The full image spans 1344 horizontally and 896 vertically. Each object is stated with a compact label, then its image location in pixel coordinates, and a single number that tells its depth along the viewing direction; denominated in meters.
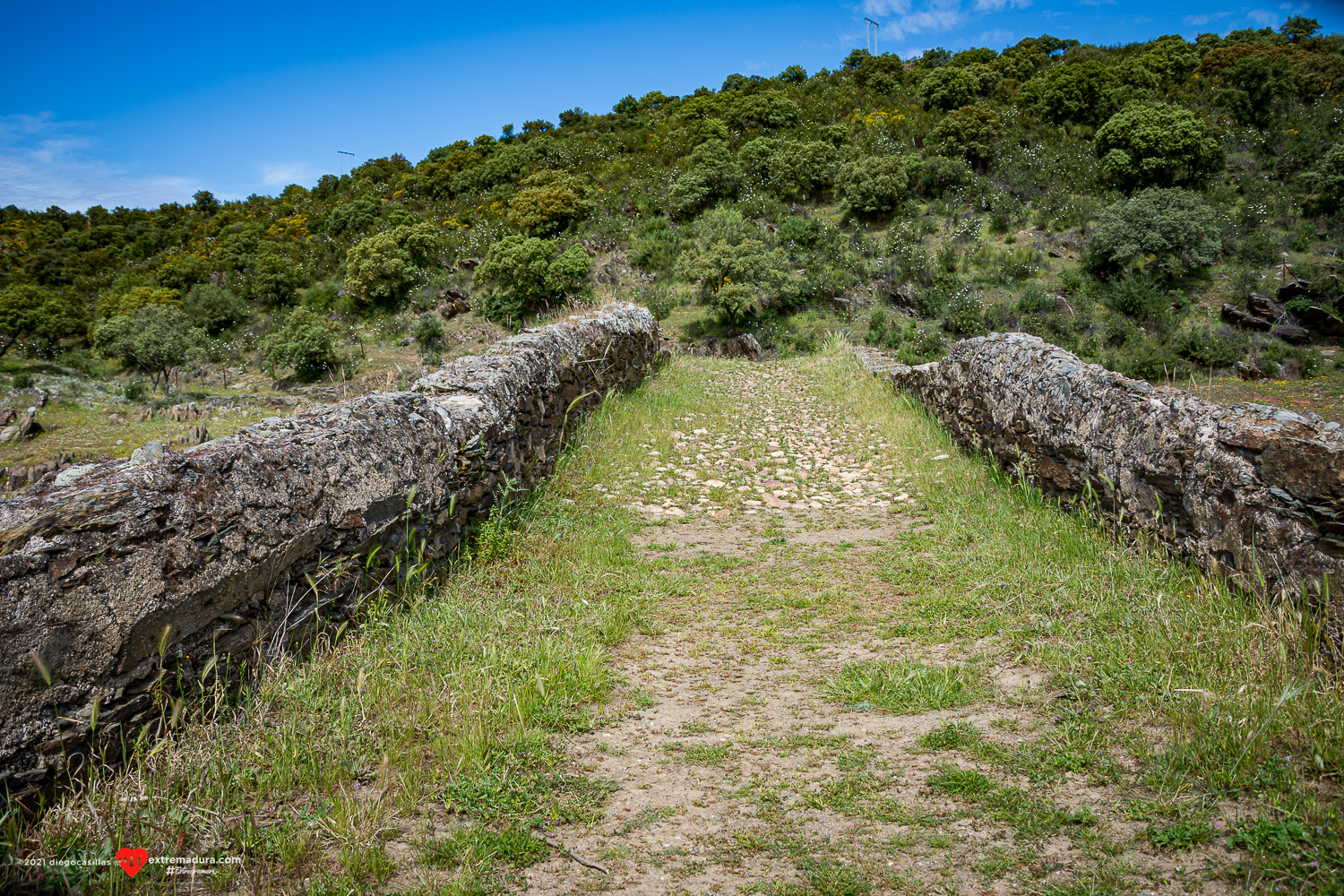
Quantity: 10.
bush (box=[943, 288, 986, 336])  18.47
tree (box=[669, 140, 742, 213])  28.48
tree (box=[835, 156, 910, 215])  25.34
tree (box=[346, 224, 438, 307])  30.12
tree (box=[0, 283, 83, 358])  31.78
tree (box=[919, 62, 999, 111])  32.78
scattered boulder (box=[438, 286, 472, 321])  28.77
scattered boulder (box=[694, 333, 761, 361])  18.45
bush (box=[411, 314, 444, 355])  25.94
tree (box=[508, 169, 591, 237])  30.22
